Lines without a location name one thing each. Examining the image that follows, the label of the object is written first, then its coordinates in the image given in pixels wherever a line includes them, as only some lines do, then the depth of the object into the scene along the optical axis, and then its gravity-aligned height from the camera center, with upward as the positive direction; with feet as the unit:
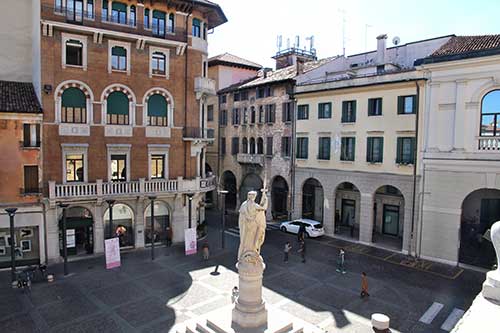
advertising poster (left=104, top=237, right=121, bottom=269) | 80.64 -23.46
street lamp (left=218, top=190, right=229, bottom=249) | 97.85 -24.55
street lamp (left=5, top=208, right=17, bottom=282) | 70.50 -19.16
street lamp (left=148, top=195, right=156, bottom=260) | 88.82 -18.82
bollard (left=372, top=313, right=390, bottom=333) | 28.43 -13.40
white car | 110.01 -23.53
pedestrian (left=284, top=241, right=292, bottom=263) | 88.28 -24.22
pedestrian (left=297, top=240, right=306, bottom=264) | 88.53 -24.39
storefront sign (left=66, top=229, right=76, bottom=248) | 88.22 -22.22
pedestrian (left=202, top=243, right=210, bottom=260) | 88.43 -24.98
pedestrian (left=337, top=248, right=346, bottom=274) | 80.80 -25.13
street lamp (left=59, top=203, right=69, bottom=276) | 76.25 -18.38
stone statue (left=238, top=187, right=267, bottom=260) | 41.27 -8.46
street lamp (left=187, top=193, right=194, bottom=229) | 101.04 -14.31
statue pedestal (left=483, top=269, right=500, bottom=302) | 19.95 -7.30
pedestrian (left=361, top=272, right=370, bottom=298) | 67.21 -25.09
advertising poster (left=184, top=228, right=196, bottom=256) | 91.25 -23.08
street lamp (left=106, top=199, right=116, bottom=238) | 87.10 -16.11
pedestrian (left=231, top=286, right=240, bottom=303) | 57.00 -22.77
